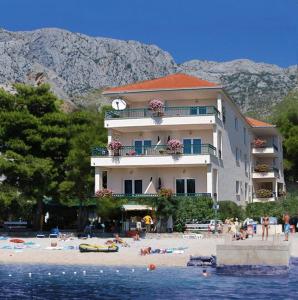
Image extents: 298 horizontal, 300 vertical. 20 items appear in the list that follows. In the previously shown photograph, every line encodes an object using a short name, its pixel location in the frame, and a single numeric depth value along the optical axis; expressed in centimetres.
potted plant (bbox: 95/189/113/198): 4747
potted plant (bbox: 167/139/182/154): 4886
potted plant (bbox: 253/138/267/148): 7075
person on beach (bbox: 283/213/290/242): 3726
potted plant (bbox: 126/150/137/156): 5069
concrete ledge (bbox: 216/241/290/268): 2720
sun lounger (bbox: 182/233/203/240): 4321
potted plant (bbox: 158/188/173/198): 4584
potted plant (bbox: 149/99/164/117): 5069
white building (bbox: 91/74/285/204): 4975
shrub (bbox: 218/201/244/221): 4912
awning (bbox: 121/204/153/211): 4681
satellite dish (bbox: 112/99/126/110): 5288
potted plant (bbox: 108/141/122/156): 5009
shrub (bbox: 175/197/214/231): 4638
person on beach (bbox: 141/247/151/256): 3347
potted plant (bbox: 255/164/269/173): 6943
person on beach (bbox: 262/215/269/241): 3725
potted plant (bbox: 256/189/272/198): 6619
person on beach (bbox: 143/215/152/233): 4672
